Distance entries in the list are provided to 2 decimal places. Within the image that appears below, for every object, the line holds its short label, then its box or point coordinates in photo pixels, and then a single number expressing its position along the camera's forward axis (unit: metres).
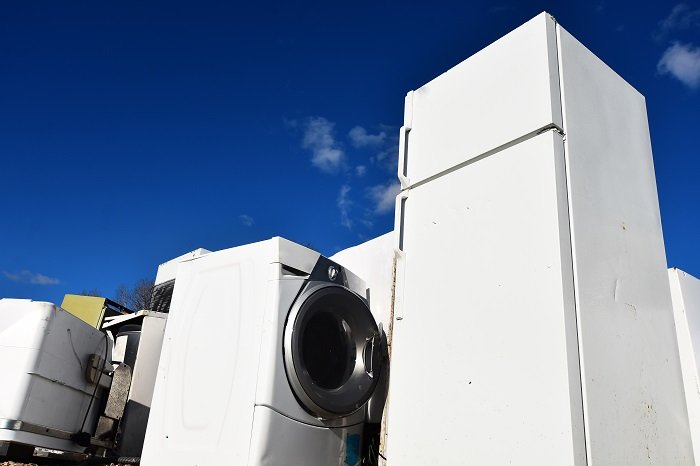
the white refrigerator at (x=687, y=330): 2.62
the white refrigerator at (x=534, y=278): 1.91
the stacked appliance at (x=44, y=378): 2.78
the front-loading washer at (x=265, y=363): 2.44
